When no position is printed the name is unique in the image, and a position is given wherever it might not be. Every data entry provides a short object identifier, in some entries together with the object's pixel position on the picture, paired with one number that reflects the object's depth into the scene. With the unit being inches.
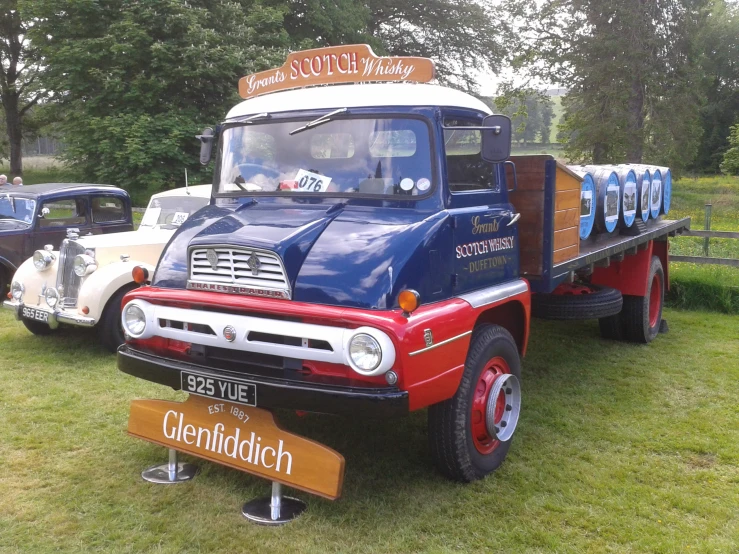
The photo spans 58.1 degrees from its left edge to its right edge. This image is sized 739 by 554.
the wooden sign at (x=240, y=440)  131.8
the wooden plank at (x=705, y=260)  366.0
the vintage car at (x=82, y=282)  250.4
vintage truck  130.4
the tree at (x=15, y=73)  936.9
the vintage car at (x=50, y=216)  329.7
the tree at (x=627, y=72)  834.8
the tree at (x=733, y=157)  1382.9
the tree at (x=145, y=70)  689.0
